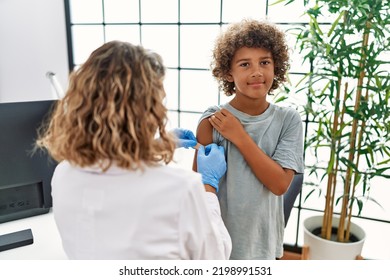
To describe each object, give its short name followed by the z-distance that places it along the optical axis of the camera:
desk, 1.14
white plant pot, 1.94
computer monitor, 1.19
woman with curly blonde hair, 0.74
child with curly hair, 1.14
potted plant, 1.58
